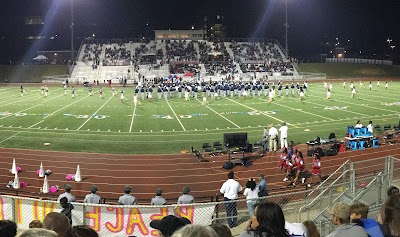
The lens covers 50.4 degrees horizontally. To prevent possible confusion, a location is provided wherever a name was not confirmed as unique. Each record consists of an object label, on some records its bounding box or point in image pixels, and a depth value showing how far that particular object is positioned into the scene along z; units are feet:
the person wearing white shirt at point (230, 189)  32.76
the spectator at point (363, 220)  15.26
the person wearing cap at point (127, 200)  30.68
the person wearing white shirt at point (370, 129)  63.00
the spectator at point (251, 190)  32.14
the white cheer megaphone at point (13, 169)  49.78
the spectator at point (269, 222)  12.03
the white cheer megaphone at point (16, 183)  44.76
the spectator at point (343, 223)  14.13
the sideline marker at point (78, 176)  47.50
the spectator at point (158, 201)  30.60
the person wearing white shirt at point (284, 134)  58.49
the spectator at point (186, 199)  30.39
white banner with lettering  24.53
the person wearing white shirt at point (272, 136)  59.47
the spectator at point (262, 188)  34.35
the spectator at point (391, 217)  15.87
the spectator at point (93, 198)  31.75
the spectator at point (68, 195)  30.66
